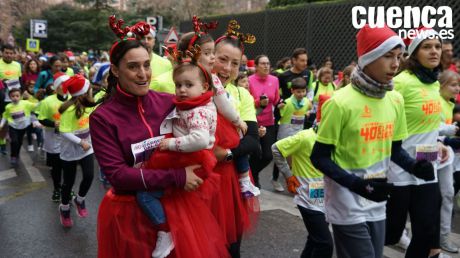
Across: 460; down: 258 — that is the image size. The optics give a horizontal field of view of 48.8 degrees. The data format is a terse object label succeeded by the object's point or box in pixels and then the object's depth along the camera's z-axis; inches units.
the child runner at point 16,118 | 396.5
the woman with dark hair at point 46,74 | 395.1
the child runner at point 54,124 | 274.7
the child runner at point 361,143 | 123.3
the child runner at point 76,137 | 248.7
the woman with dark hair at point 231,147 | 129.1
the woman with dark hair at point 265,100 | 284.3
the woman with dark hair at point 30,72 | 517.0
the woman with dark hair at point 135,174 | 103.8
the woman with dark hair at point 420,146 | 158.4
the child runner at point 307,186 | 153.0
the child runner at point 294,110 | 321.1
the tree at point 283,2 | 750.1
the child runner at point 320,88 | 382.6
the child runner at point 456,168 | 221.2
